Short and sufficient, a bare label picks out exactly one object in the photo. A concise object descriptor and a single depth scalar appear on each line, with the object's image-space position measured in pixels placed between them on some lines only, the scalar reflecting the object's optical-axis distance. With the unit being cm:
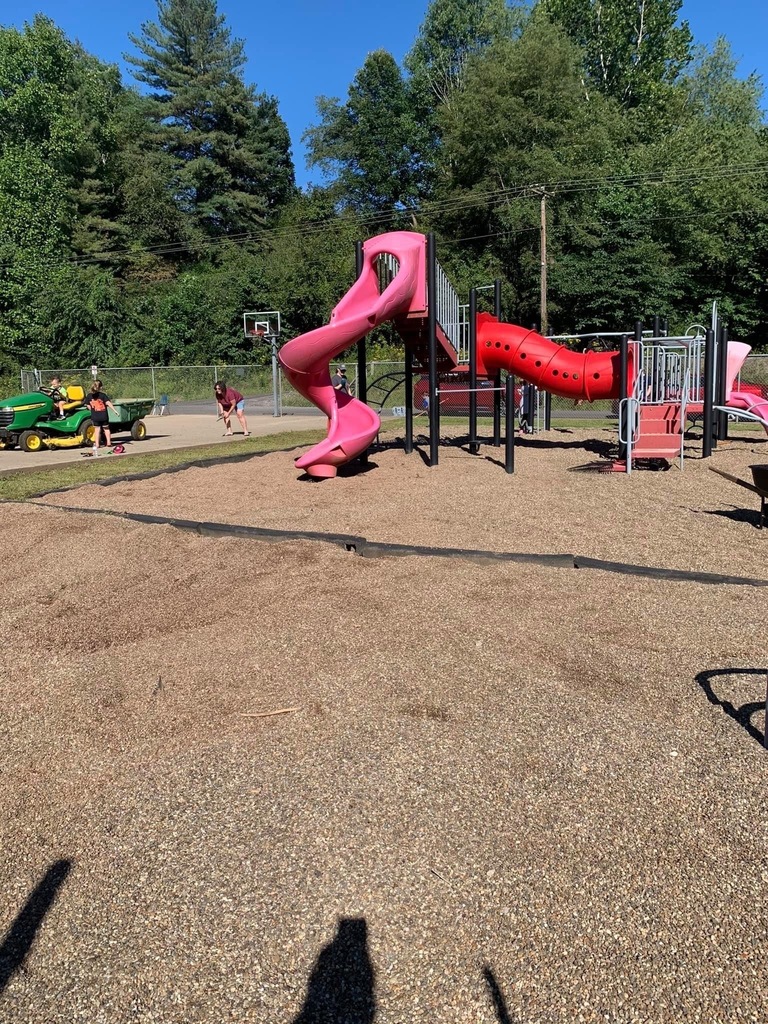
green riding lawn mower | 1530
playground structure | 976
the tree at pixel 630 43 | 4725
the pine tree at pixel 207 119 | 5369
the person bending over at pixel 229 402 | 1717
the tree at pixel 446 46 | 5056
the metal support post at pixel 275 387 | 2444
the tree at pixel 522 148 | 3831
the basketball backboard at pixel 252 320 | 4027
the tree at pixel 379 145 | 5097
